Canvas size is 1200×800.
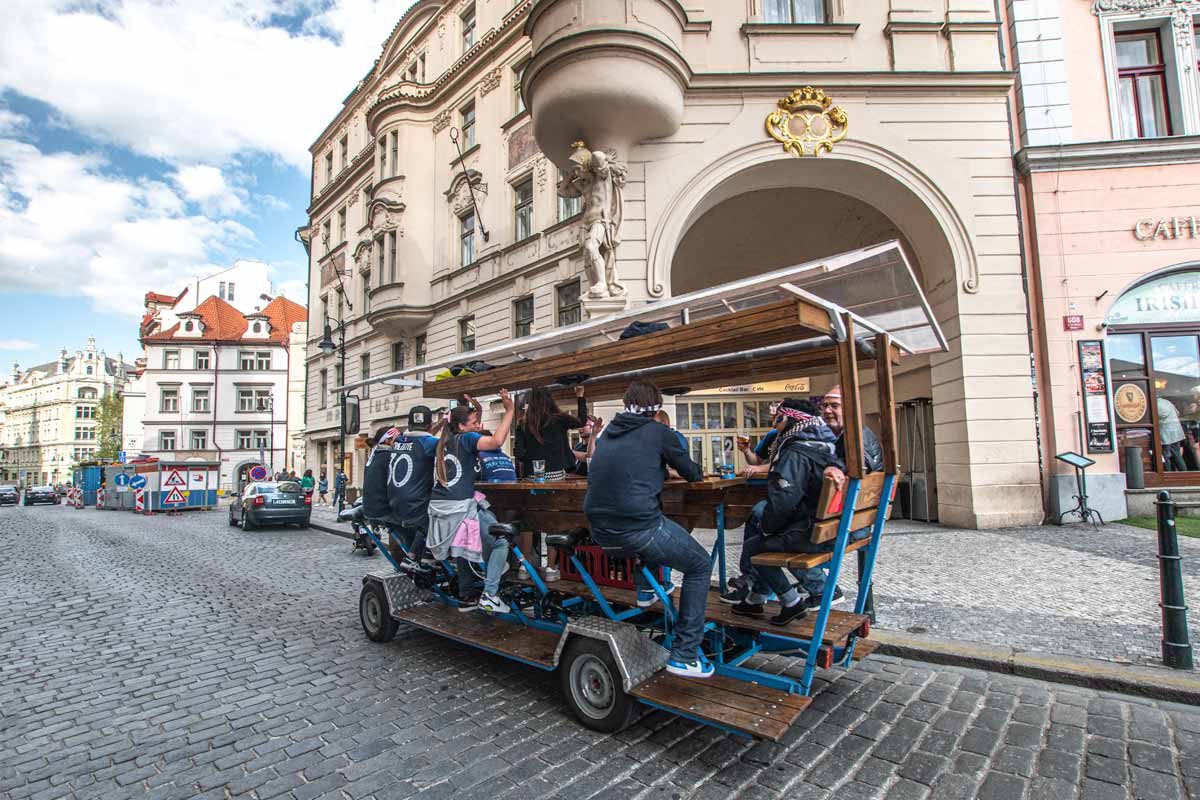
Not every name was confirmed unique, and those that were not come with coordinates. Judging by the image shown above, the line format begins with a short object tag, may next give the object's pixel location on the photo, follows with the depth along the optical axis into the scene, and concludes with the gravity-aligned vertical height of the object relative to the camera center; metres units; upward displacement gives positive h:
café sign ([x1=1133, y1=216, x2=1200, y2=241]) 11.31 +3.71
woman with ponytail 4.74 -0.38
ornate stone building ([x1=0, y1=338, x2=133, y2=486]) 90.31 +8.09
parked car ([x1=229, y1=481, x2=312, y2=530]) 15.89 -1.20
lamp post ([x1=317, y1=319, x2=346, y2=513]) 19.67 +3.69
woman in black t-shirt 5.69 +0.13
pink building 11.23 +3.13
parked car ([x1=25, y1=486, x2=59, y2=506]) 42.00 -1.94
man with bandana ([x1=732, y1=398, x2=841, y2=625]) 3.63 -0.35
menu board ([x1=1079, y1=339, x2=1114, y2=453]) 11.09 +0.62
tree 59.94 +3.80
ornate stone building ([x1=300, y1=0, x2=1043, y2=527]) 11.23 +5.88
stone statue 11.97 +4.62
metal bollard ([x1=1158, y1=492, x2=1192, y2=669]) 4.10 -1.14
